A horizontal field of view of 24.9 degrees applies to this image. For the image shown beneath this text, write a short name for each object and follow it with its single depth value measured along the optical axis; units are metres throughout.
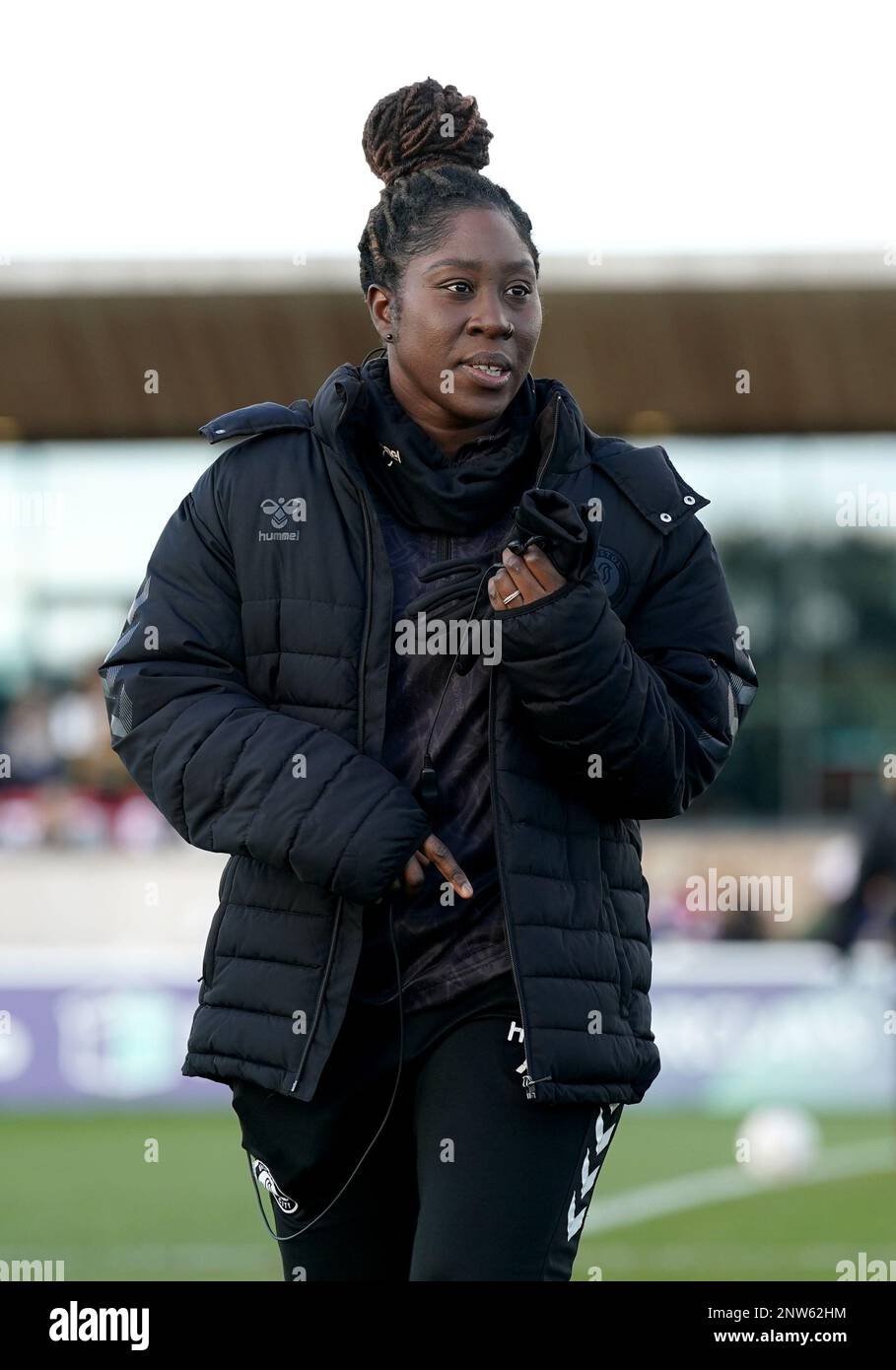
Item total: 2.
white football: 10.50
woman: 2.71
